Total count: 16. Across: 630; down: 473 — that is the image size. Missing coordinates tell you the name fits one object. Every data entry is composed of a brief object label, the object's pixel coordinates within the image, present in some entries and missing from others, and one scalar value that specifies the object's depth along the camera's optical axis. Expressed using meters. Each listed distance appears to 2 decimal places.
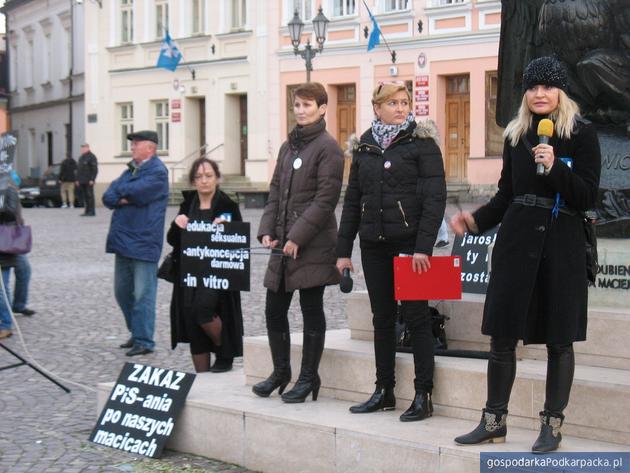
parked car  41.19
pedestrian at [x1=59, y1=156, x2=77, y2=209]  38.62
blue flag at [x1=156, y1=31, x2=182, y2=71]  38.72
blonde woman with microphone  5.58
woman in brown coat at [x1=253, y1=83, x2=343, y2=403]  7.04
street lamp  28.86
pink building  31.69
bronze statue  7.52
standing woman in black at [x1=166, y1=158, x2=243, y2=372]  8.45
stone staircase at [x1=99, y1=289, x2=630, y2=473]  5.97
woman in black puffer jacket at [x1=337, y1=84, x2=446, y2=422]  6.51
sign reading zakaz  7.12
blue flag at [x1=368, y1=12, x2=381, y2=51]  33.08
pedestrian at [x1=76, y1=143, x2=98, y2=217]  32.88
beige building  37.78
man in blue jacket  10.18
